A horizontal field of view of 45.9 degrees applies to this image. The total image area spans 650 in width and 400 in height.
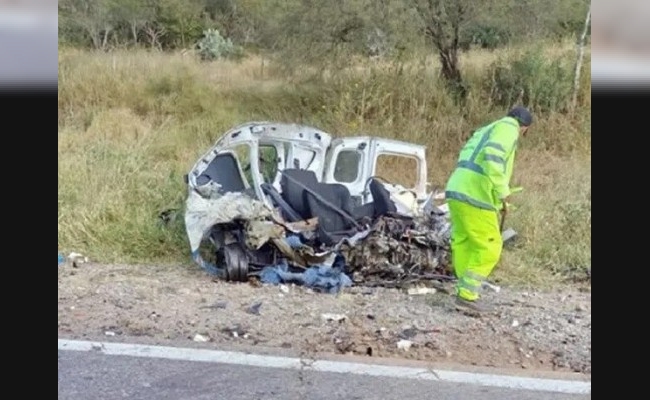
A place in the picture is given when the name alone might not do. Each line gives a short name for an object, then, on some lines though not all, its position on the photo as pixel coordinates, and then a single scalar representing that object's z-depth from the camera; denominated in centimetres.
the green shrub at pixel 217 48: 1392
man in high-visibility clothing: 513
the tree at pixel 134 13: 1502
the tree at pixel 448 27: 1109
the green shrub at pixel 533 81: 1069
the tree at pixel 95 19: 1402
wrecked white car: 588
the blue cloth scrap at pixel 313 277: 569
